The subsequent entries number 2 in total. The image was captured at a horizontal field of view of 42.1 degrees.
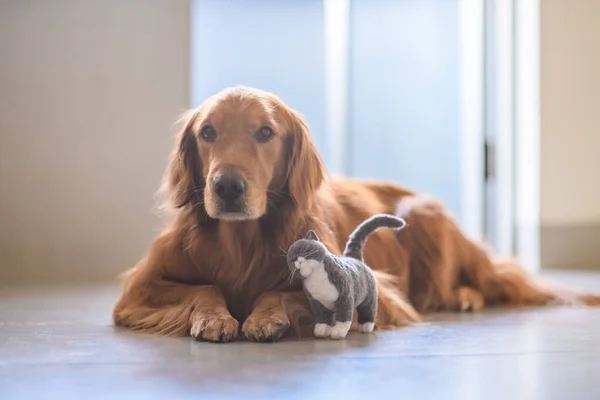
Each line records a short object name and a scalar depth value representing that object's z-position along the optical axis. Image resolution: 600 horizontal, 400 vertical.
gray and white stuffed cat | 1.56
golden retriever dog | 1.68
